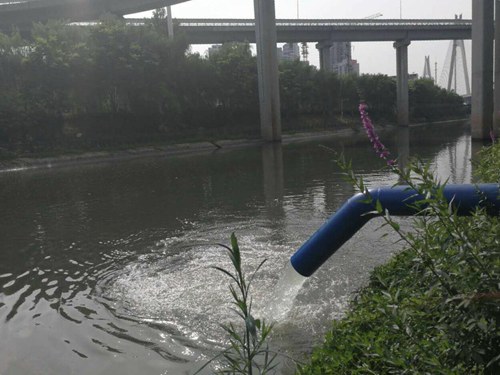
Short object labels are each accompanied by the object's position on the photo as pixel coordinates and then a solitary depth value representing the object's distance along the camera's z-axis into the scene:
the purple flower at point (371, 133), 2.72
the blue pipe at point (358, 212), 3.61
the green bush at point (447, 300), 2.03
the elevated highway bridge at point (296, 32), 34.44
